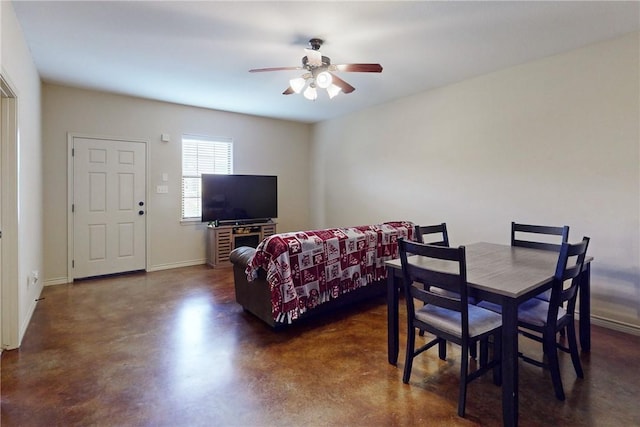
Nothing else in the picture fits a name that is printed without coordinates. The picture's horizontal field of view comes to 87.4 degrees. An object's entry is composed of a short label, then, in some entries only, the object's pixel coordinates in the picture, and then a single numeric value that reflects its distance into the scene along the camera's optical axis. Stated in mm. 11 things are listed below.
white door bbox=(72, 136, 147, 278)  4523
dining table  1716
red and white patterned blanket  2725
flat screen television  5316
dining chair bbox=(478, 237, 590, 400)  1882
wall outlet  3263
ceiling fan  2799
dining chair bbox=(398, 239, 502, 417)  1828
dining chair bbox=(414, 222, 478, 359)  2522
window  5422
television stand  5305
